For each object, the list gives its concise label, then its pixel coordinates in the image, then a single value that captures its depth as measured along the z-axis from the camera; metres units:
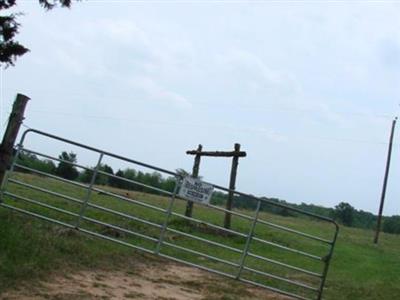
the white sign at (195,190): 8.27
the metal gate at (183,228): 8.10
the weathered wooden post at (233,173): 16.11
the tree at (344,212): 59.17
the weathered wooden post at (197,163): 16.97
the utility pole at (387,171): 28.59
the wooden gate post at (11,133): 7.75
